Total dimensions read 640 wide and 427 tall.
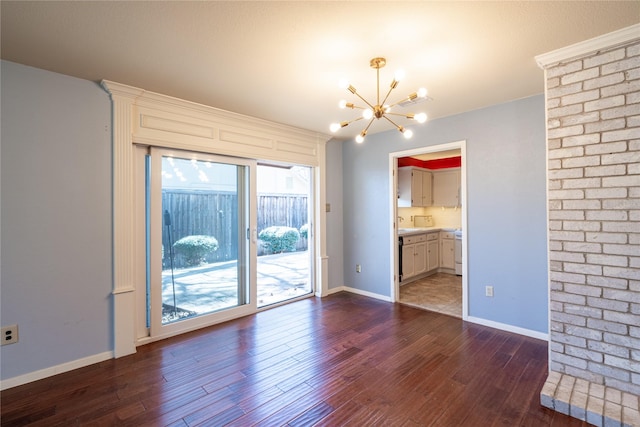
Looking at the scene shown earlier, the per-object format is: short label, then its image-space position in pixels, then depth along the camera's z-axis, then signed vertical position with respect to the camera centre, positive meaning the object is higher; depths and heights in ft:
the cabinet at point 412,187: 18.97 +1.69
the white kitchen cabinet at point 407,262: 16.29 -2.74
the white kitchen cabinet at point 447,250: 19.22 -2.48
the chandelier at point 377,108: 6.83 +2.64
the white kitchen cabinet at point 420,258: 17.25 -2.69
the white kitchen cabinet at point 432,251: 18.54 -2.46
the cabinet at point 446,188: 19.71 +1.72
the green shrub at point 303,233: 28.41 -1.86
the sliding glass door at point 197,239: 10.14 -0.90
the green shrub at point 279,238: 27.12 -2.28
